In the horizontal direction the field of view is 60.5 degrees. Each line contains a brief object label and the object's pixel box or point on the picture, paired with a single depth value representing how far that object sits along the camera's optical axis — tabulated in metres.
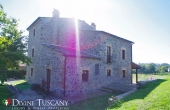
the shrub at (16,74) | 29.28
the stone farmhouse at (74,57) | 13.06
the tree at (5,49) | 9.23
